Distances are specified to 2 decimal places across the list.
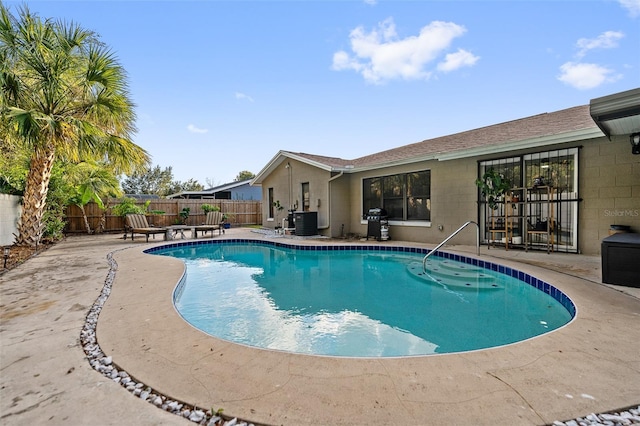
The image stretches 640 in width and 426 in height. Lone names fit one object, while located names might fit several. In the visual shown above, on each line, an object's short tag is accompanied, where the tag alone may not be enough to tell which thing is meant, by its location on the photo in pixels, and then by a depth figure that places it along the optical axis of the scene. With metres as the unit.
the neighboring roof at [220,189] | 24.14
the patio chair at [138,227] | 11.24
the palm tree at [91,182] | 12.20
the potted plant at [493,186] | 7.68
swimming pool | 3.45
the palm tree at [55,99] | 6.98
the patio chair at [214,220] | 13.76
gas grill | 10.59
